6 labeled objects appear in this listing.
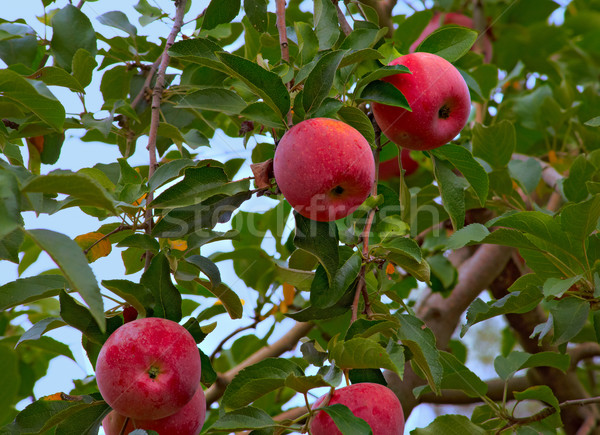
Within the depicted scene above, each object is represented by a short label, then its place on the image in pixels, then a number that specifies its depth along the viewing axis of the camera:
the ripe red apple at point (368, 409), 2.16
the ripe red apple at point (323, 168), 2.16
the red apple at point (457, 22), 3.58
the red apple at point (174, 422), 2.20
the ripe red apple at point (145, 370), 2.16
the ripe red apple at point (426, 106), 2.23
